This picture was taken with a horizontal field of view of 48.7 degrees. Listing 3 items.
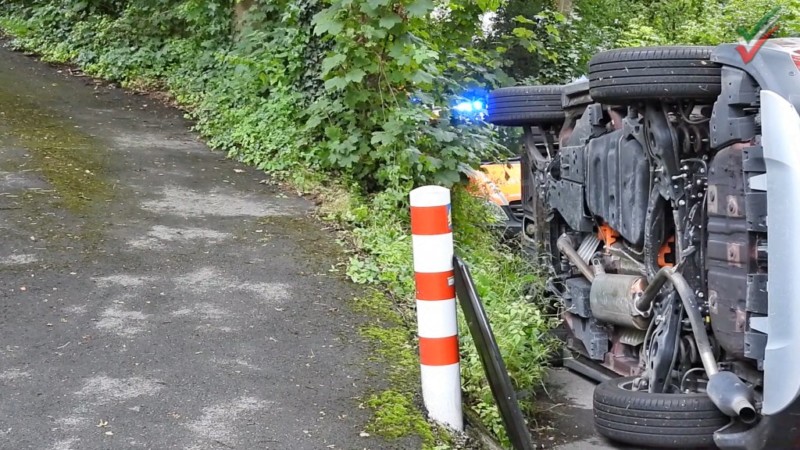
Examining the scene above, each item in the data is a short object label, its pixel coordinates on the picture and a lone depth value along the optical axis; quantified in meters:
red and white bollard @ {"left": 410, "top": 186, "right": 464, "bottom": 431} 4.09
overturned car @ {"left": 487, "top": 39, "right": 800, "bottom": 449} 3.74
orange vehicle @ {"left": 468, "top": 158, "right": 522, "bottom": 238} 8.56
